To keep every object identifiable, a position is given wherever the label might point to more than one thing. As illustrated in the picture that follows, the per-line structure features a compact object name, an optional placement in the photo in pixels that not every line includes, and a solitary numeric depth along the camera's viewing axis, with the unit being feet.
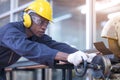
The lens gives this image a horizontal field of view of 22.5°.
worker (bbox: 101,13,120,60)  5.89
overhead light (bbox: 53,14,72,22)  14.96
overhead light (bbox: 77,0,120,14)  12.12
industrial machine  5.80
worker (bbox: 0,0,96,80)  6.60
